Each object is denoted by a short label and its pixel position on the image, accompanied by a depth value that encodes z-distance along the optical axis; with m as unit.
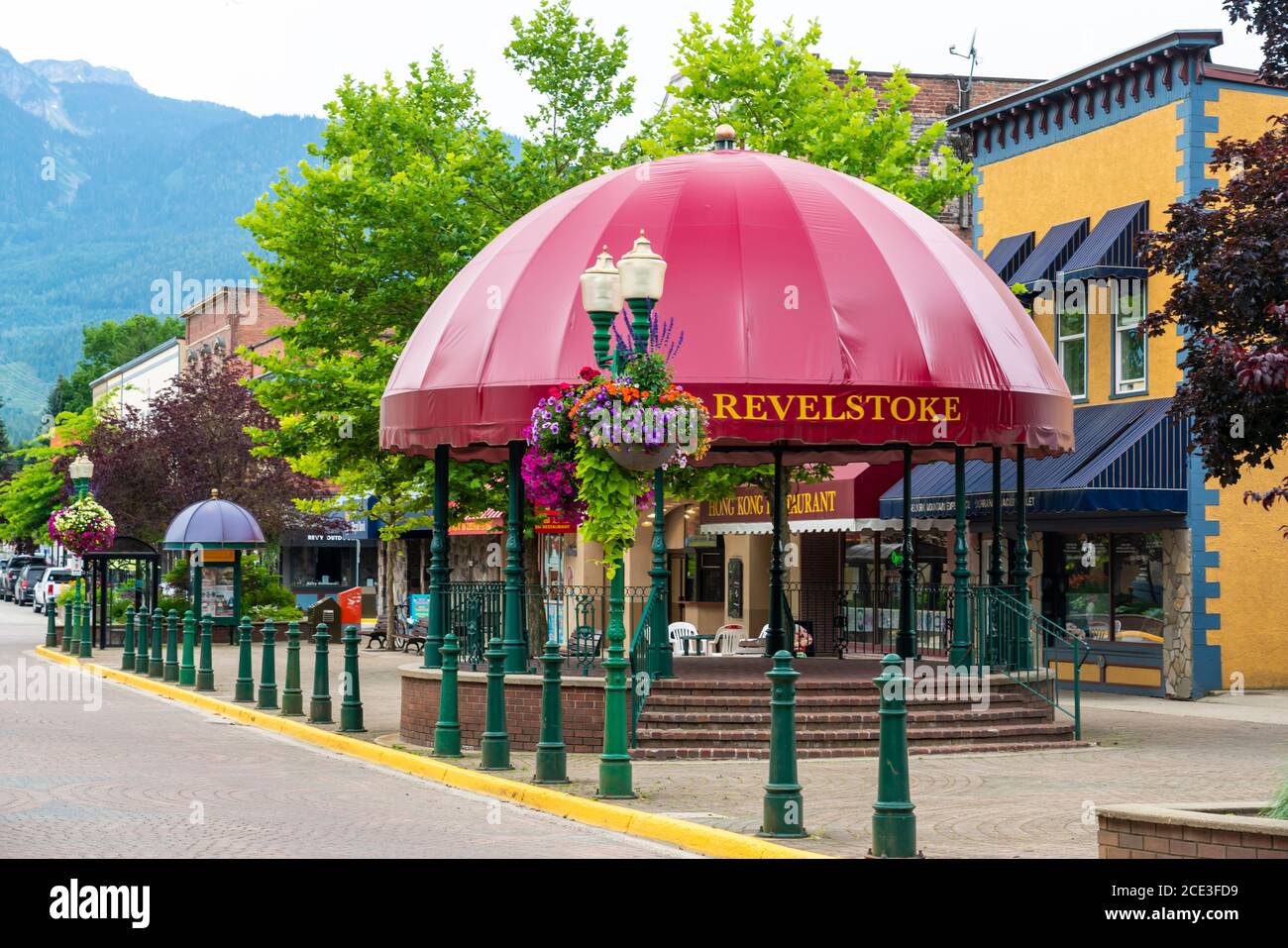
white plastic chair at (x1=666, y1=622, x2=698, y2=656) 33.09
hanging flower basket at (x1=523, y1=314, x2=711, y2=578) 14.12
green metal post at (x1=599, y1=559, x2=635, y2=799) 13.68
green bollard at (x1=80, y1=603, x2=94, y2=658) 38.97
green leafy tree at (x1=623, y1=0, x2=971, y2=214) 29.61
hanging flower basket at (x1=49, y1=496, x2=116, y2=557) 41.53
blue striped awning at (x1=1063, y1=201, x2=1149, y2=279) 27.88
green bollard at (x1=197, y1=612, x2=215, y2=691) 28.03
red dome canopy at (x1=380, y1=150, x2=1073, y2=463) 18.02
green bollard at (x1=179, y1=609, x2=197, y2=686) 29.33
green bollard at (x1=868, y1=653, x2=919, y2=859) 10.36
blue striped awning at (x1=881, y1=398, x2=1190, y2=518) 26.41
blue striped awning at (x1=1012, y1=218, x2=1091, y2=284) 29.59
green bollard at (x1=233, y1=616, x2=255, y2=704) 25.32
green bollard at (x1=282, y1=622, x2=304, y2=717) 22.66
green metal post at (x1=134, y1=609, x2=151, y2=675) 32.56
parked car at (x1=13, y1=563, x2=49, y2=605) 77.12
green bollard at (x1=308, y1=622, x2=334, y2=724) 21.09
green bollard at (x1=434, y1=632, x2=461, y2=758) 17.19
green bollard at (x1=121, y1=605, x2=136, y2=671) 33.25
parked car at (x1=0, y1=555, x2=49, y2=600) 86.65
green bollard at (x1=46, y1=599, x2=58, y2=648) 42.31
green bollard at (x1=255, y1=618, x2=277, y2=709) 23.72
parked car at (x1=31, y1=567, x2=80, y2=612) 57.99
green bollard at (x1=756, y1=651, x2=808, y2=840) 11.36
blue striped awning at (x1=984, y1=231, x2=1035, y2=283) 31.23
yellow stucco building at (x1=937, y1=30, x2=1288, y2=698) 27.08
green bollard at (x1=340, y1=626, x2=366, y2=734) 20.36
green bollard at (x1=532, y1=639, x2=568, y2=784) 14.73
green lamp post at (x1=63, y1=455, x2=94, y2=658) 40.28
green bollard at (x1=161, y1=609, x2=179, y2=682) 30.59
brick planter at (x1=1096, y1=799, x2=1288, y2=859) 8.20
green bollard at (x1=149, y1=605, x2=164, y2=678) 31.73
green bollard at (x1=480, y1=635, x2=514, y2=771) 15.87
